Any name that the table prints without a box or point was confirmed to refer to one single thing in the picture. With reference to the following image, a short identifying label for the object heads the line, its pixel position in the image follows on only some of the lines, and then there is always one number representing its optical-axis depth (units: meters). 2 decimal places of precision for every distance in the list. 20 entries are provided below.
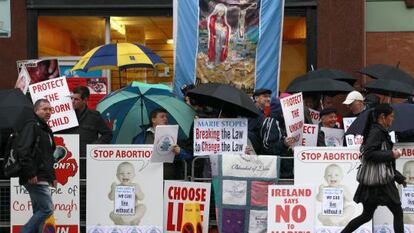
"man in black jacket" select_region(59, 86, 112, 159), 11.45
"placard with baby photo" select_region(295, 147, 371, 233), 10.48
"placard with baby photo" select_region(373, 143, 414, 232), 10.62
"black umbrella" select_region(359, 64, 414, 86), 12.32
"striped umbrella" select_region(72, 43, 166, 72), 12.66
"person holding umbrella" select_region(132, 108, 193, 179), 10.96
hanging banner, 14.01
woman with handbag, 9.66
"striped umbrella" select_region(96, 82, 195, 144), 11.39
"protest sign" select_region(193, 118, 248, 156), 10.76
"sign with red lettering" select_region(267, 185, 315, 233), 10.36
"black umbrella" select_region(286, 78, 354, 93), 12.27
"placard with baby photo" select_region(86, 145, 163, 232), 10.69
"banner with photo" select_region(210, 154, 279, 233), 10.61
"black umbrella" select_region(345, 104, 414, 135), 10.16
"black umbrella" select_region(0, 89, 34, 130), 10.66
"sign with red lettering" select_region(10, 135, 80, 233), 10.80
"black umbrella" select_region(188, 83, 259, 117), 10.51
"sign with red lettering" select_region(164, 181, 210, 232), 10.58
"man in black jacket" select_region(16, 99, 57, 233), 9.89
